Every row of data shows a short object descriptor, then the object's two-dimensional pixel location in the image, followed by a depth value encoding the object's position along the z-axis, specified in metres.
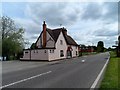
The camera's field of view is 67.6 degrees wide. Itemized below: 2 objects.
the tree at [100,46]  62.35
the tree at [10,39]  19.20
